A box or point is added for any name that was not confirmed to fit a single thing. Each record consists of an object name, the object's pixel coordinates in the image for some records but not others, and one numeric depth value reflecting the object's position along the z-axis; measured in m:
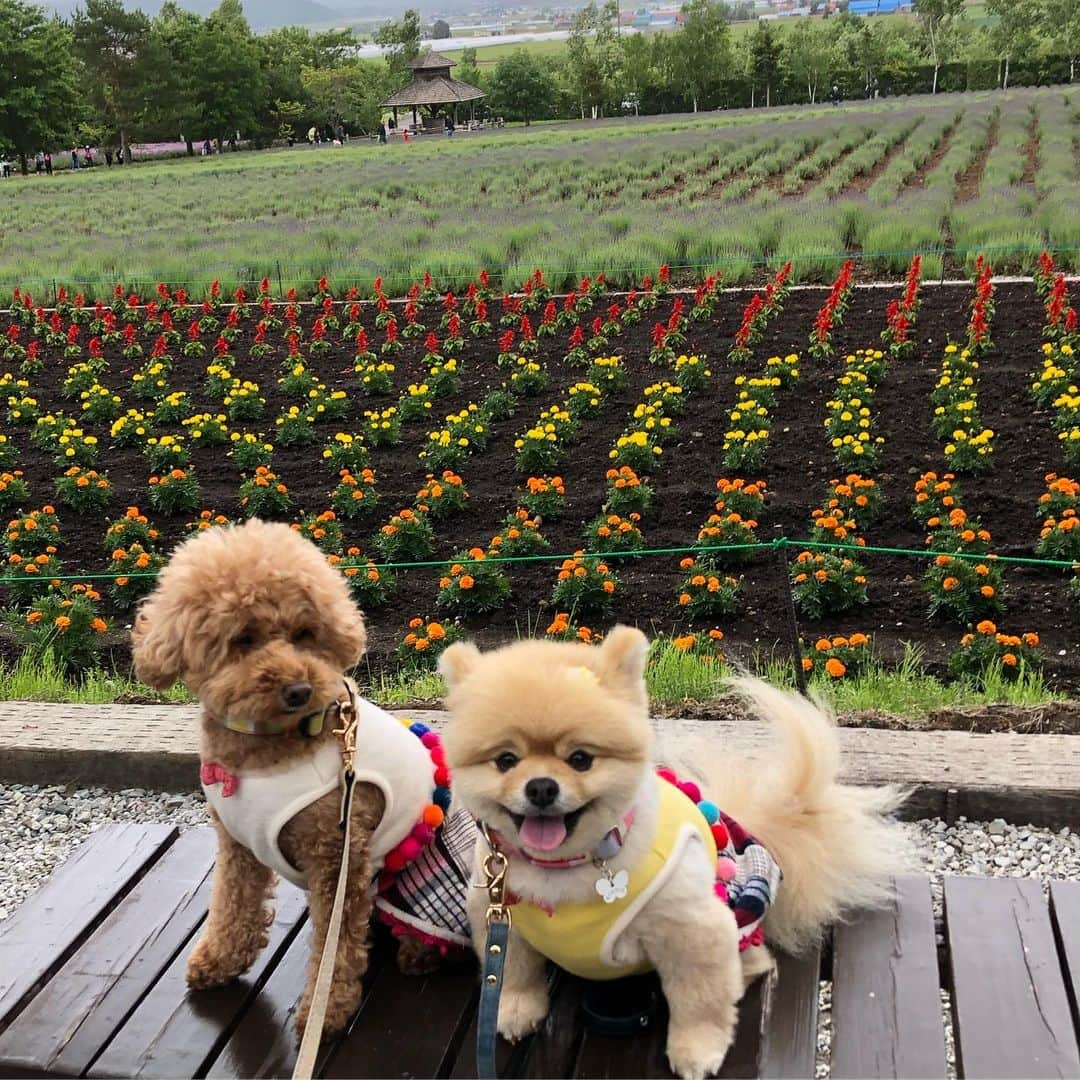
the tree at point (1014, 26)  54.88
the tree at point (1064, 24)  52.69
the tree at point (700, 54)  64.56
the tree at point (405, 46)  85.06
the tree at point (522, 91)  72.25
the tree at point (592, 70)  68.00
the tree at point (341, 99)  68.12
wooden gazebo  69.88
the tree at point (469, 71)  90.12
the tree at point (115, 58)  58.28
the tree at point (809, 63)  64.19
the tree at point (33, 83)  50.44
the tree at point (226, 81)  59.19
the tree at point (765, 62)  62.56
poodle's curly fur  2.10
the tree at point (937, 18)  62.04
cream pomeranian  1.85
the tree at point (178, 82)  58.50
